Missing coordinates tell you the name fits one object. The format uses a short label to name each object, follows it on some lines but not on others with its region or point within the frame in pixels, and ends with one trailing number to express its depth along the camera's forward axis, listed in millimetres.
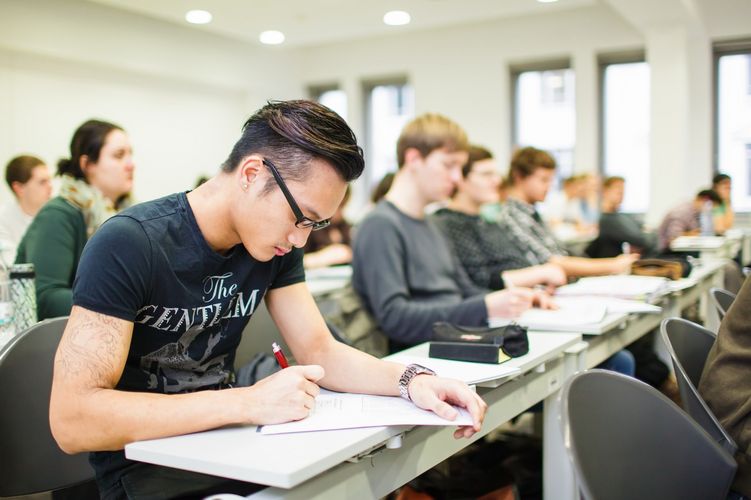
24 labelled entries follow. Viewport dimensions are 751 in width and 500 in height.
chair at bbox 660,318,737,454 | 1373
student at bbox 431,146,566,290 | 2982
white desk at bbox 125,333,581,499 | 958
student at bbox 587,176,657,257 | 4738
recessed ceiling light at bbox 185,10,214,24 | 6902
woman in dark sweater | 2219
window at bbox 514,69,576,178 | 8430
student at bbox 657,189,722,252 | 5598
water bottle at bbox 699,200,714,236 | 5609
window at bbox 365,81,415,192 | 9547
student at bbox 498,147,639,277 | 3404
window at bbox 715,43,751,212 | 7609
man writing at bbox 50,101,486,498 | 1096
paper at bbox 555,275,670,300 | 2461
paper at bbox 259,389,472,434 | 1109
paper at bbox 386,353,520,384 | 1394
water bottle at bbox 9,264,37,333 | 1854
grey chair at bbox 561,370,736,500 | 1146
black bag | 1544
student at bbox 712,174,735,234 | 6273
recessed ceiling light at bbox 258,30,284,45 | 7898
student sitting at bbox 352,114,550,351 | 2164
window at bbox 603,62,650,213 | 8125
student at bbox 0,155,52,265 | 4367
